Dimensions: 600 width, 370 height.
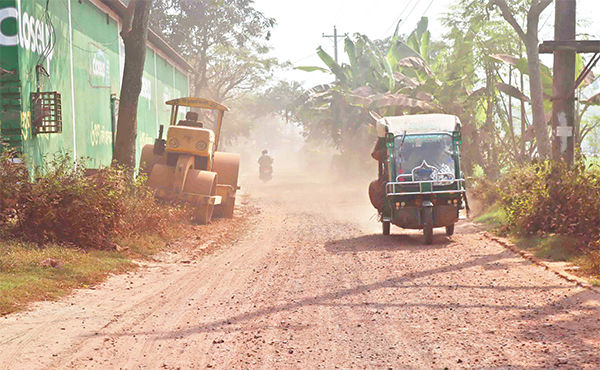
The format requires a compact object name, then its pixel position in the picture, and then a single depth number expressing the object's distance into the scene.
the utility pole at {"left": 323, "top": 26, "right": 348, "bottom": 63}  57.41
